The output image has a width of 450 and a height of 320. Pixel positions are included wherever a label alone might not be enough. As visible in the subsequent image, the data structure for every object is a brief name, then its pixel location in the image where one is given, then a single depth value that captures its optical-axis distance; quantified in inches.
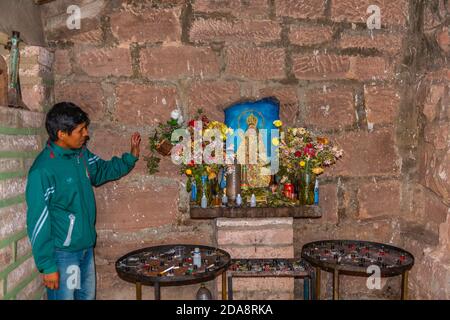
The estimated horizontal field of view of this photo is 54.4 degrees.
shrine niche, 155.3
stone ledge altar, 145.6
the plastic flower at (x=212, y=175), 145.7
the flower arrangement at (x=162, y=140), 151.5
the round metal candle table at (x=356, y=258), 129.1
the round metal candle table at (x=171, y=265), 120.4
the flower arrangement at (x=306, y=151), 146.9
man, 120.0
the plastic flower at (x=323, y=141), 147.8
